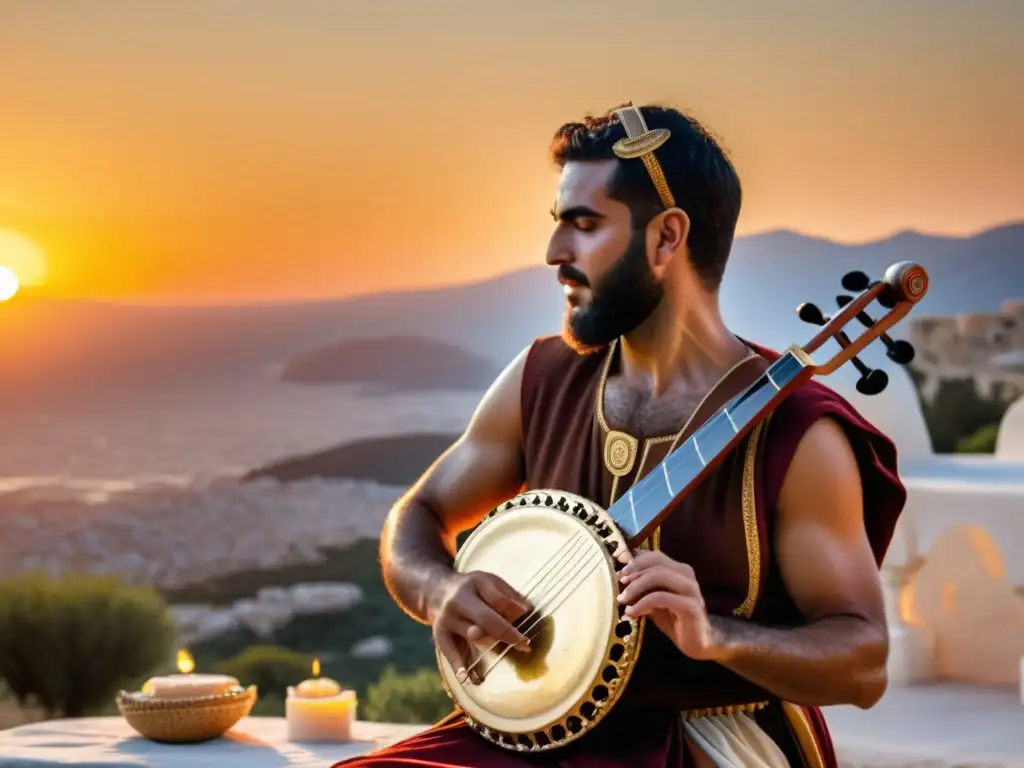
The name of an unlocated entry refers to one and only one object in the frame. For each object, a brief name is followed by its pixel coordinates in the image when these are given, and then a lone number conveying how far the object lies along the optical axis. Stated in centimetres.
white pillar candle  456
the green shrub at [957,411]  1402
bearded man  238
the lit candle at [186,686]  442
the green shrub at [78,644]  934
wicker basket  436
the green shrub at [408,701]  1040
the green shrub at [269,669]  1098
